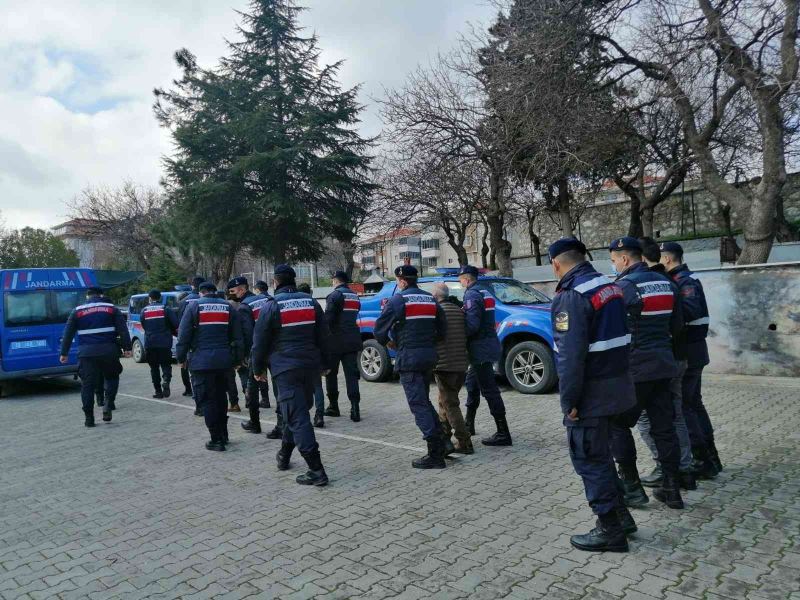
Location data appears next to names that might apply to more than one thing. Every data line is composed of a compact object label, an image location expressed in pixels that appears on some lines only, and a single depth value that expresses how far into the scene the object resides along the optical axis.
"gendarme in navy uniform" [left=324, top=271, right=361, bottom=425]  7.98
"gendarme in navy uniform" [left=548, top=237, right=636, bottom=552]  3.52
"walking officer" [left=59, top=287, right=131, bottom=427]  8.16
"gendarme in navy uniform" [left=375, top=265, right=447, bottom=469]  5.52
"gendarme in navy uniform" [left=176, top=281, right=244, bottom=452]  6.58
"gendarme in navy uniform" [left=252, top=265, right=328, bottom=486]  5.18
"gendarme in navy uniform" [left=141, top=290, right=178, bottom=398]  10.23
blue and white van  10.93
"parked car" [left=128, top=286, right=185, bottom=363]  16.73
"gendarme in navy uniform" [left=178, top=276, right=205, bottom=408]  9.73
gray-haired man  5.89
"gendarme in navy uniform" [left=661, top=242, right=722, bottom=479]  4.96
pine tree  22.69
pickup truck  8.91
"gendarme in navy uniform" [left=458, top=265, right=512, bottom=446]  6.16
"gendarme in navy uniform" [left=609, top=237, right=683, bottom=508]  4.27
